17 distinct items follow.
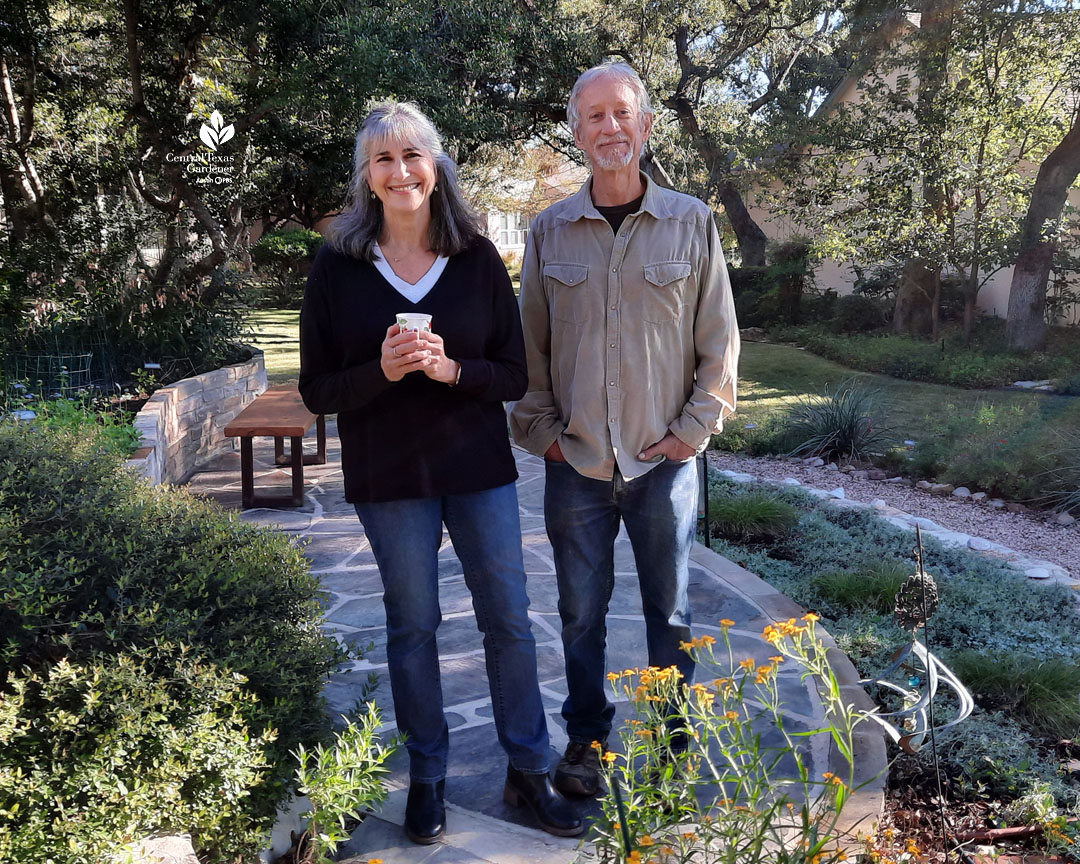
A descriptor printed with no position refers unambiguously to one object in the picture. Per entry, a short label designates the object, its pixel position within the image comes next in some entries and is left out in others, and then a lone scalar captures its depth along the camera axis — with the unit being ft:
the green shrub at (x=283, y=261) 63.98
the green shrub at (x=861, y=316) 53.11
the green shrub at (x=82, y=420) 17.26
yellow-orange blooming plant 5.94
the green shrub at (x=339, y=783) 7.20
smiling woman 8.05
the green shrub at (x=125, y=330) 26.27
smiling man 8.51
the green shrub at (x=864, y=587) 14.55
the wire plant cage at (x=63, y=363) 24.93
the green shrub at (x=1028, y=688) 10.76
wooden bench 20.03
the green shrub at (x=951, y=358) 39.09
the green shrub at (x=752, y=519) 18.38
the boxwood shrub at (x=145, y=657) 6.73
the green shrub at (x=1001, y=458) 22.12
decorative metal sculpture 8.13
